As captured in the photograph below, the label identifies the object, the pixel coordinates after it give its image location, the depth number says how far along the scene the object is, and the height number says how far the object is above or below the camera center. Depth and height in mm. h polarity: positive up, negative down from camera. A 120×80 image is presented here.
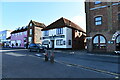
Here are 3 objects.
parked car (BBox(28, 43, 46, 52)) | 18181 -1006
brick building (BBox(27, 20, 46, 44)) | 35503 +4299
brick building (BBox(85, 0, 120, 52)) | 15726 +3195
